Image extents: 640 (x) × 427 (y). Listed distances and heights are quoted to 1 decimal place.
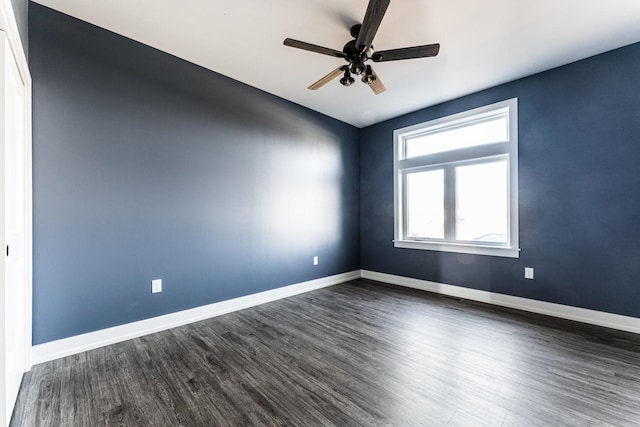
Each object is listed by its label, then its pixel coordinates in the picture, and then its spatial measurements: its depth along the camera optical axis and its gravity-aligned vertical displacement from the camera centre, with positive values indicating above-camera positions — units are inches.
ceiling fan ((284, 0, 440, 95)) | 66.9 +49.3
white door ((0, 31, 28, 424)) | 50.8 -3.7
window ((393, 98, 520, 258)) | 127.6 +16.0
